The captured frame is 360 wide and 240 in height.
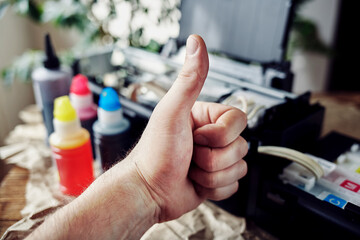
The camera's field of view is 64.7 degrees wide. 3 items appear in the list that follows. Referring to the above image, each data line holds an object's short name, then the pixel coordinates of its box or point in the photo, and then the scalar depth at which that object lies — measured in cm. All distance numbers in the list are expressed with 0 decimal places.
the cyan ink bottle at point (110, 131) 60
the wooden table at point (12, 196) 56
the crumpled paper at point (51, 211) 52
